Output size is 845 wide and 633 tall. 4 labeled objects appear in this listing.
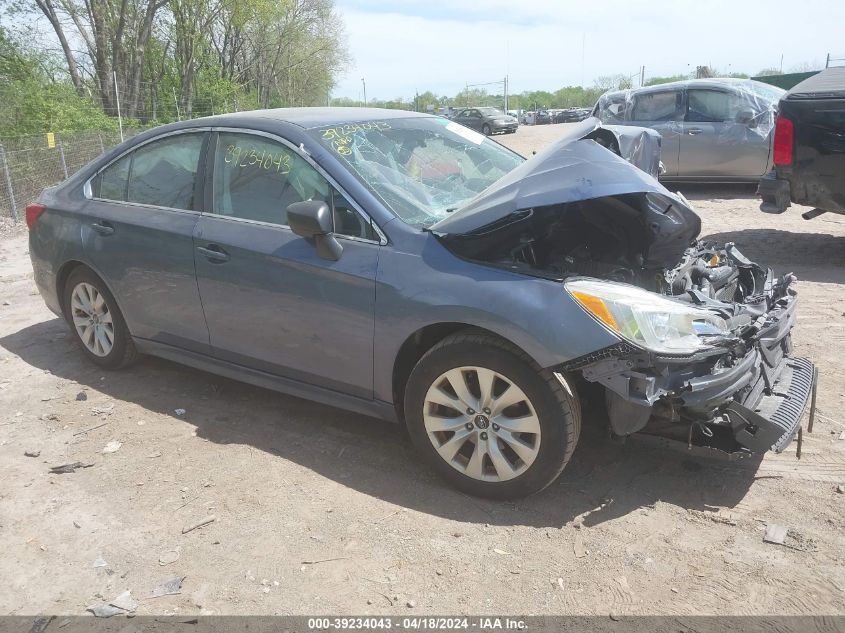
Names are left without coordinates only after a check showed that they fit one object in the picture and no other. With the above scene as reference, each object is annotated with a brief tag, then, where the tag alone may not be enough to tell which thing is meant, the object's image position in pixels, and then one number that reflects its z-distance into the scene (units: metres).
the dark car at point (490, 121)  35.97
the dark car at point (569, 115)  50.38
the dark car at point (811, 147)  6.37
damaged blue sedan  2.93
